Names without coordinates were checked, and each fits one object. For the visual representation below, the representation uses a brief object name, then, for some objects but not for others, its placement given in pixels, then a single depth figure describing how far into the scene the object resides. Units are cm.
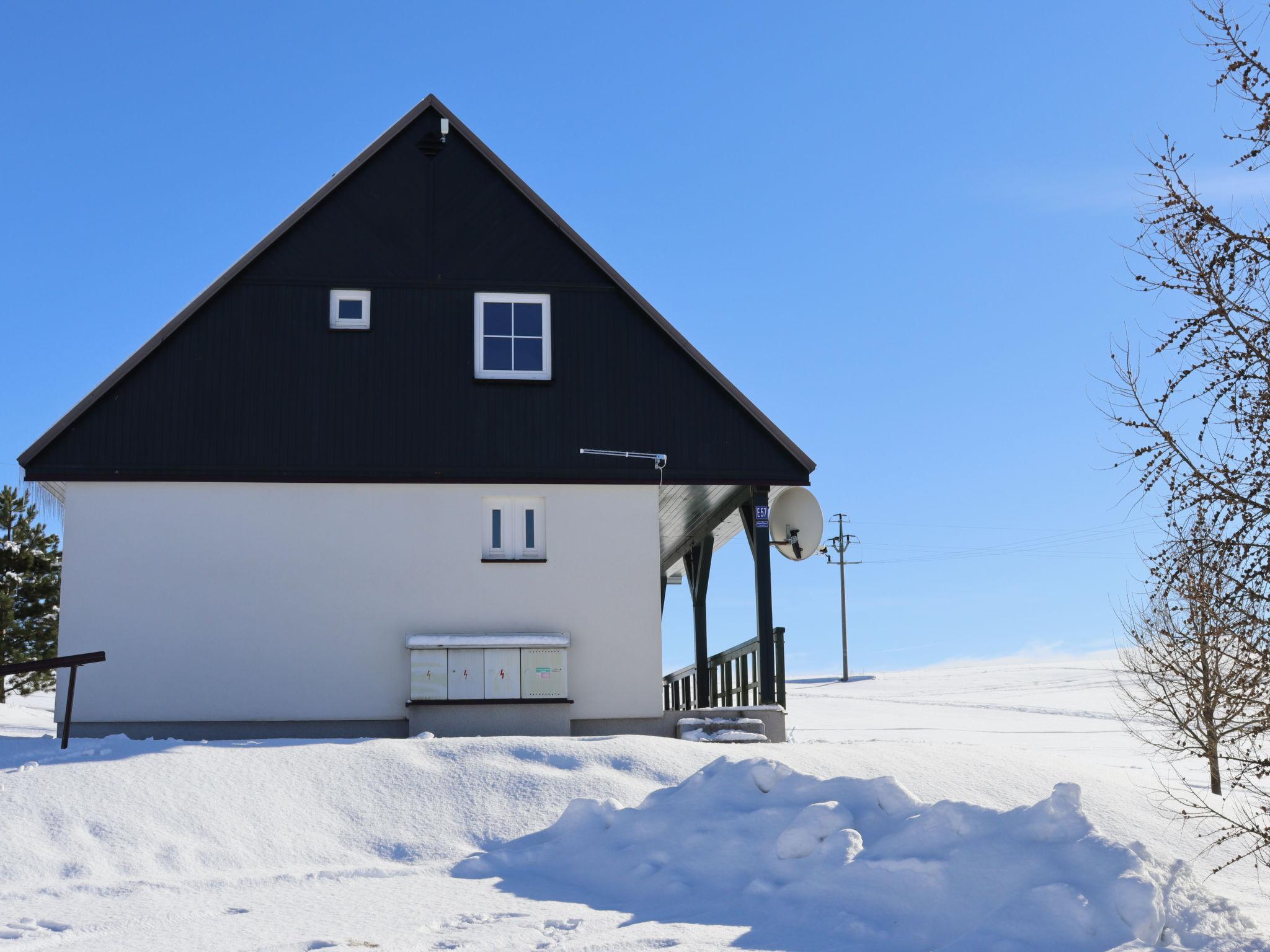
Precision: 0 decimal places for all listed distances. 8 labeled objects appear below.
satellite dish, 1725
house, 1580
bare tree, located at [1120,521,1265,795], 802
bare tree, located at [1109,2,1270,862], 805
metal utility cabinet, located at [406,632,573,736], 1580
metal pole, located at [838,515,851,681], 6381
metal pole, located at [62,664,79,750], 1275
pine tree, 3566
